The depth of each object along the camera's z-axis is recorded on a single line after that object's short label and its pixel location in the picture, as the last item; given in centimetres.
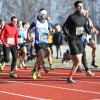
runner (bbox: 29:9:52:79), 1406
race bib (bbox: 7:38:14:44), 1524
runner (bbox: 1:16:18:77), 1507
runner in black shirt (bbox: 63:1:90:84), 1291
